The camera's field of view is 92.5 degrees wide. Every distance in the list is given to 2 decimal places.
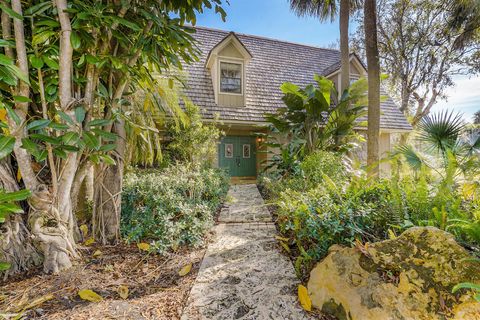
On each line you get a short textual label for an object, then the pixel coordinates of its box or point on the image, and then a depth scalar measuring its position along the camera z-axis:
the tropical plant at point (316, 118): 5.98
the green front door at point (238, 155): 10.04
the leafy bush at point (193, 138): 7.39
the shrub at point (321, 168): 4.59
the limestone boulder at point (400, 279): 1.72
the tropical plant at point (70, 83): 2.09
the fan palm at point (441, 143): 3.67
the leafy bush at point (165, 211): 3.23
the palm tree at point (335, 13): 7.12
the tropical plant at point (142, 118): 3.40
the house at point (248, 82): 9.08
